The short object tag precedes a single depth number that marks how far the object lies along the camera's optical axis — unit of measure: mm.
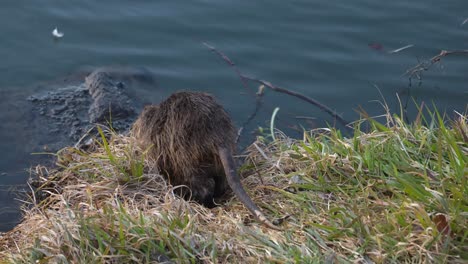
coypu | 8812
